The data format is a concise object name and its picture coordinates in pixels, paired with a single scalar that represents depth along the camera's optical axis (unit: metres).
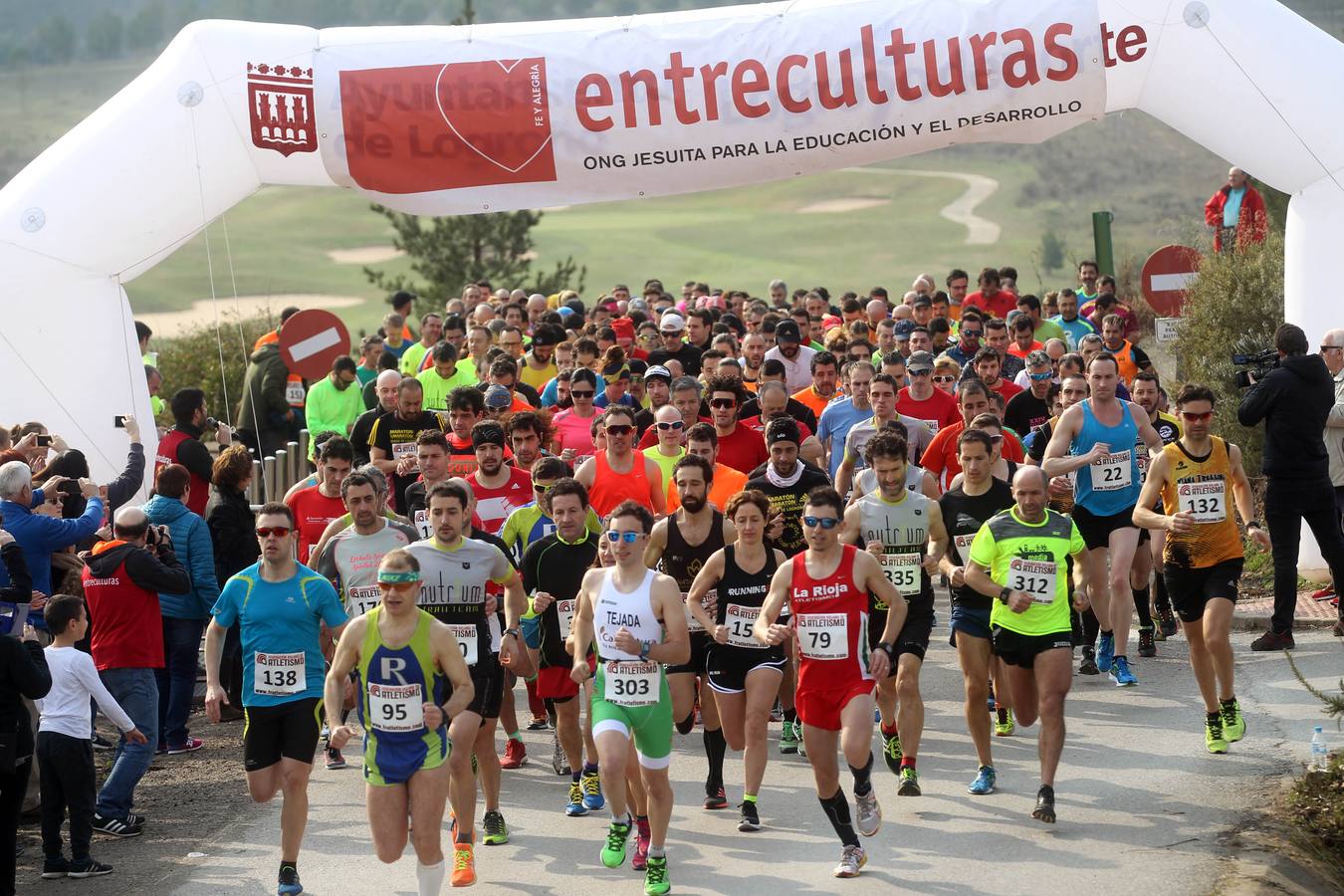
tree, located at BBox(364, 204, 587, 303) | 41.06
